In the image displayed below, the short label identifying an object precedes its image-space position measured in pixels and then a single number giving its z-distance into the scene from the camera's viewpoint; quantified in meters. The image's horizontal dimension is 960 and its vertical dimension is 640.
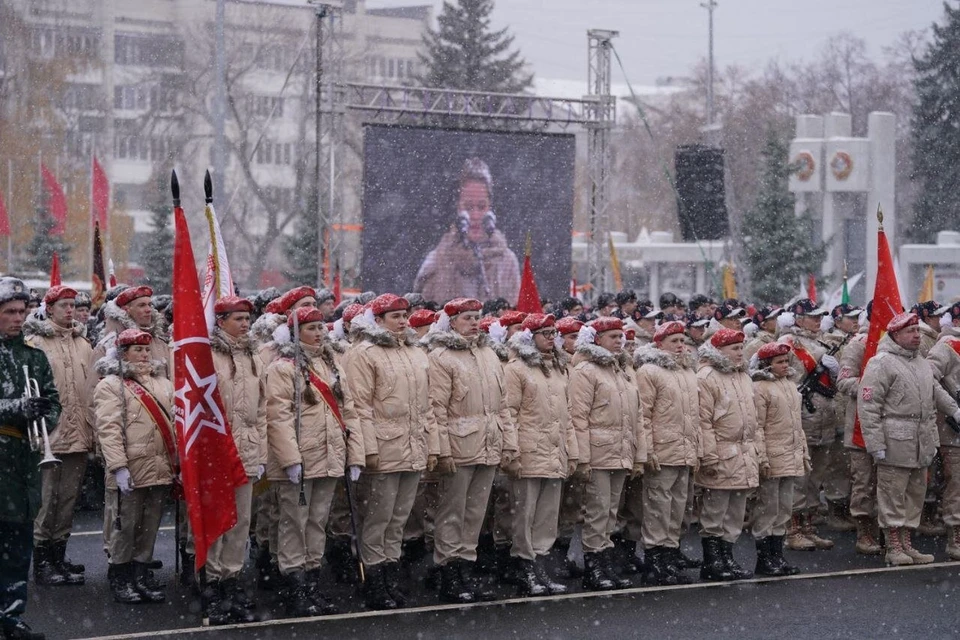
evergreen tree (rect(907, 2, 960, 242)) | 47.72
